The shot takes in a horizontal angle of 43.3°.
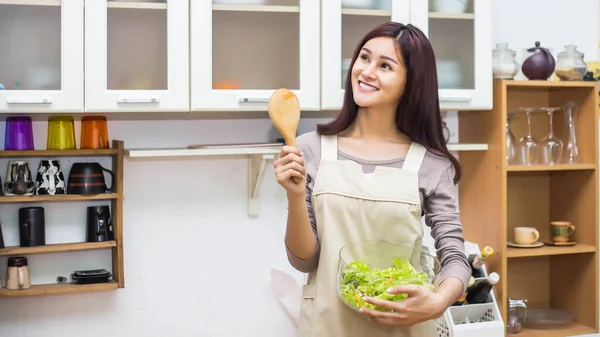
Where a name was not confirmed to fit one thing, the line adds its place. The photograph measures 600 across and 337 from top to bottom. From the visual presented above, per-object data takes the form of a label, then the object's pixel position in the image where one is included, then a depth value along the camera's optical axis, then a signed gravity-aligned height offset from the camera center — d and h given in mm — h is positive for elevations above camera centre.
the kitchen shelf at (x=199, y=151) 2182 +31
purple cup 2201 +82
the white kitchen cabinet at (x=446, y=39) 2266 +382
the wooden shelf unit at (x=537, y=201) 2533 -145
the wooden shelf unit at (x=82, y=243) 2195 -238
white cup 2629 -262
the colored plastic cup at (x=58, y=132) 2246 +90
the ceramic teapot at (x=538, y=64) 2539 +326
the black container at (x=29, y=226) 2232 -190
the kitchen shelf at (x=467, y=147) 2469 +46
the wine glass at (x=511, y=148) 2619 +44
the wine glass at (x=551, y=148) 2652 +44
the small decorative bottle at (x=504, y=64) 2480 +319
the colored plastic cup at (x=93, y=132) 2271 +90
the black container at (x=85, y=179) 2252 -51
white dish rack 2350 -510
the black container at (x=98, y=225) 2301 -192
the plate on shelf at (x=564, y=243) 2658 -291
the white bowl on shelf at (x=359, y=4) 2266 +476
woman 1593 -34
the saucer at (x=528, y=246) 2619 -293
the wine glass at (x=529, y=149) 2631 +40
